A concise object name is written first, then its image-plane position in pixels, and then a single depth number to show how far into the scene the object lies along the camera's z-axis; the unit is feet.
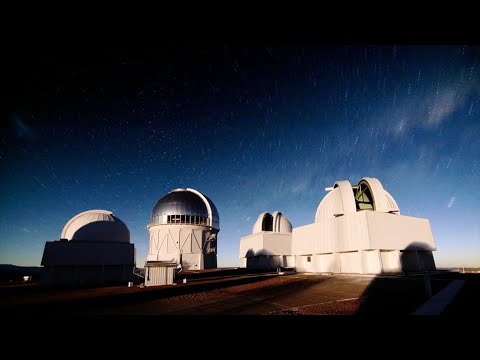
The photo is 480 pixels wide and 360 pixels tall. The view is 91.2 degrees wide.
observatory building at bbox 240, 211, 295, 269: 127.54
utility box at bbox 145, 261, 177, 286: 61.00
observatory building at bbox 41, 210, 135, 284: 75.72
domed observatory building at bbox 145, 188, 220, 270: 126.00
